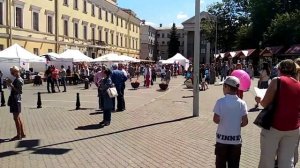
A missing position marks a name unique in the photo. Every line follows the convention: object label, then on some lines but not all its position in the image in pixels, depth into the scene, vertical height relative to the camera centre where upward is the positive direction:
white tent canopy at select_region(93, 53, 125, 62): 25.20 +1.18
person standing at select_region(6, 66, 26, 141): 6.84 -0.66
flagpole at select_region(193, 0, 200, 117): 9.37 +0.41
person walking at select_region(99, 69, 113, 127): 8.36 -0.86
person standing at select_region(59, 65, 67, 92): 18.26 -0.19
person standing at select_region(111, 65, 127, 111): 10.31 -0.34
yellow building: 26.06 +5.36
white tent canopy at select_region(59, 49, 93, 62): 23.75 +1.27
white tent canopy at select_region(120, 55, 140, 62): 26.95 +1.18
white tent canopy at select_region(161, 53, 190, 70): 35.37 +1.41
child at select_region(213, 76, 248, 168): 3.74 -0.69
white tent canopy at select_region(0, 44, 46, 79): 19.31 +0.94
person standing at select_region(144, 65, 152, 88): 21.13 -0.33
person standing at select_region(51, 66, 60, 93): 17.37 -0.32
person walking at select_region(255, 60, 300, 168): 3.62 -0.63
